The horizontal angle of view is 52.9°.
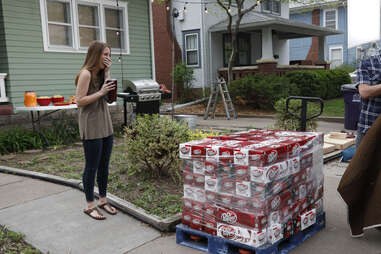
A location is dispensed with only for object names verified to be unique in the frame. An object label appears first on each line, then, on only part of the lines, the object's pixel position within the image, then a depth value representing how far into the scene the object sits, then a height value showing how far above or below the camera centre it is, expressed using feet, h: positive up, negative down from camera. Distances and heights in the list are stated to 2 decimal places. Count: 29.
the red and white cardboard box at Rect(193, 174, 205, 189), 11.06 -2.90
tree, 47.74 +4.79
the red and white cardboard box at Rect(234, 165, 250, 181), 10.06 -2.46
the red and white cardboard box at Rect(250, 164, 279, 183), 9.76 -2.44
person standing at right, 11.51 -0.39
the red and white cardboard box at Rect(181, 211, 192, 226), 11.51 -4.13
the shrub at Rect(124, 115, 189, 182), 15.98 -2.64
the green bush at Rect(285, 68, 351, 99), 50.14 -0.69
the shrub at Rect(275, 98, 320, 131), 23.18 -2.36
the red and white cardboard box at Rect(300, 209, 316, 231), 11.35 -4.25
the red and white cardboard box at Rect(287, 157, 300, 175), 10.67 -2.47
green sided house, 27.81 +3.64
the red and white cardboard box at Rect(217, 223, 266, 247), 9.98 -4.14
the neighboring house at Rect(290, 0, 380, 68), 85.56 +8.80
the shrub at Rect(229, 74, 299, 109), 44.34 -1.34
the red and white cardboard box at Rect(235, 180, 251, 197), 10.10 -2.89
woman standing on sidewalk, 12.70 -0.89
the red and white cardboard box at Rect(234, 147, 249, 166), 9.97 -2.02
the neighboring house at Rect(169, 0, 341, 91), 55.47 +7.14
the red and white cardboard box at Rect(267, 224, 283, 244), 10.20 -4.15
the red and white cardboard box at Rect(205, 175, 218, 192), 10.75 -2.90
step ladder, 41.23 -1.33
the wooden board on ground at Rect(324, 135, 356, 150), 23.73 -4.16
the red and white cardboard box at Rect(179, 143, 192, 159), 11.16 -2.02
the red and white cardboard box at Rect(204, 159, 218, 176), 10.68 -2.42
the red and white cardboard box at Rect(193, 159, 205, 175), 10.97 -2.46
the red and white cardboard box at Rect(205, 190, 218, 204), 10.82 -3.29
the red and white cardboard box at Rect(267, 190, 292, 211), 10.15 -3.34
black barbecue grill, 28.37 -0.92
